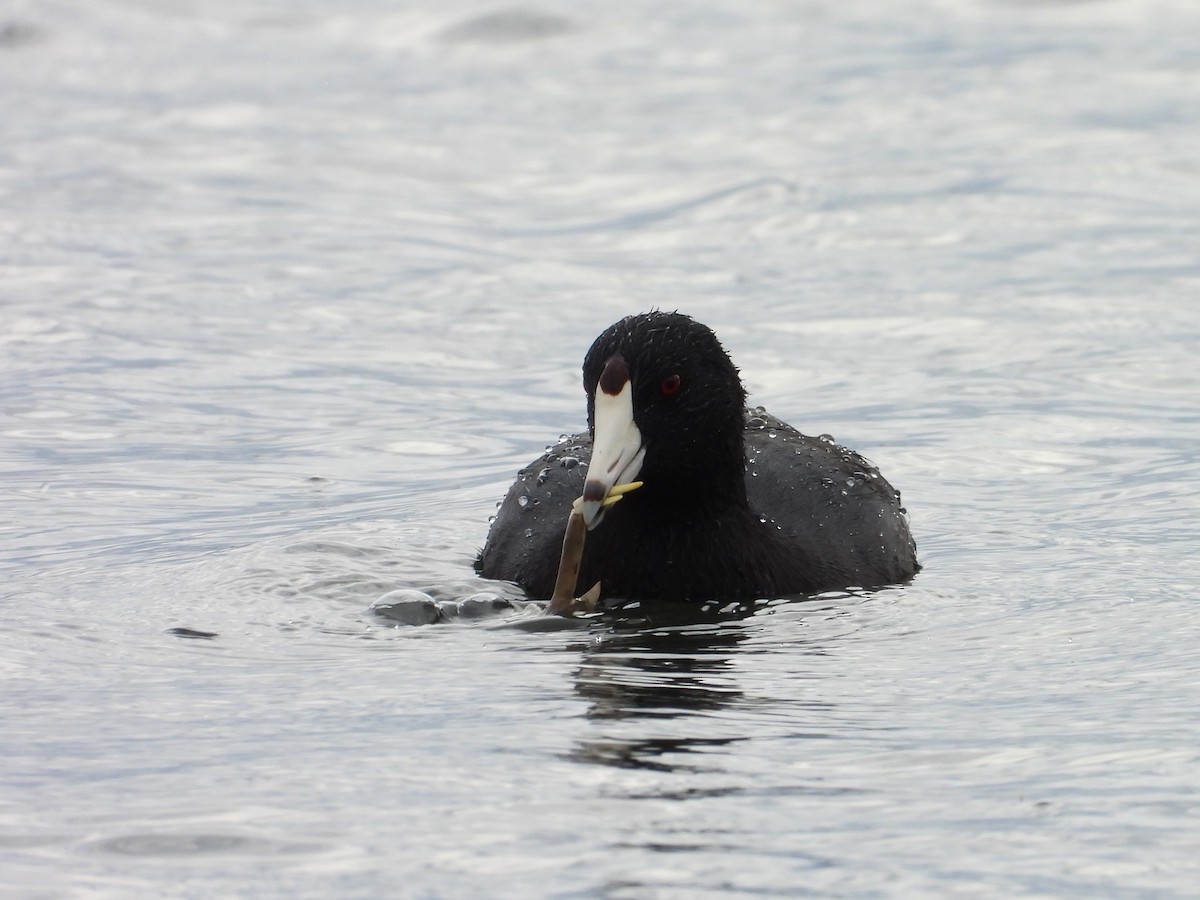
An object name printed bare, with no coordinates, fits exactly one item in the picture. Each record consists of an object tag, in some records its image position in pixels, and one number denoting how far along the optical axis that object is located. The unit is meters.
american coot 14.66
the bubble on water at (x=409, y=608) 14.80
